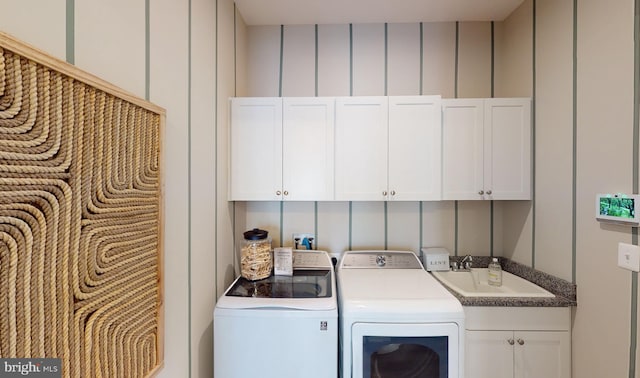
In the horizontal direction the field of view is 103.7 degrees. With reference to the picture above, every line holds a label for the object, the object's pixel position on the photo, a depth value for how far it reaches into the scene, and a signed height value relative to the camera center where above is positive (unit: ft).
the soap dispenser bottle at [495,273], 5.97 -2.03
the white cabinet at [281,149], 5.67 +0.88
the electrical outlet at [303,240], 6.62 -1.39
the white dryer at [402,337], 4.17 -2.51
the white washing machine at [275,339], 4.15 -2.52
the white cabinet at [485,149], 5.69 +0.90
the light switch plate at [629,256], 3.66 -1.01
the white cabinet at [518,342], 4.76 -2.95
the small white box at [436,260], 6.25 -1.80
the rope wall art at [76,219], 1.67 -0.27
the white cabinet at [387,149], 5.64 +0.89
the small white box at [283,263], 5.64 -1.69
